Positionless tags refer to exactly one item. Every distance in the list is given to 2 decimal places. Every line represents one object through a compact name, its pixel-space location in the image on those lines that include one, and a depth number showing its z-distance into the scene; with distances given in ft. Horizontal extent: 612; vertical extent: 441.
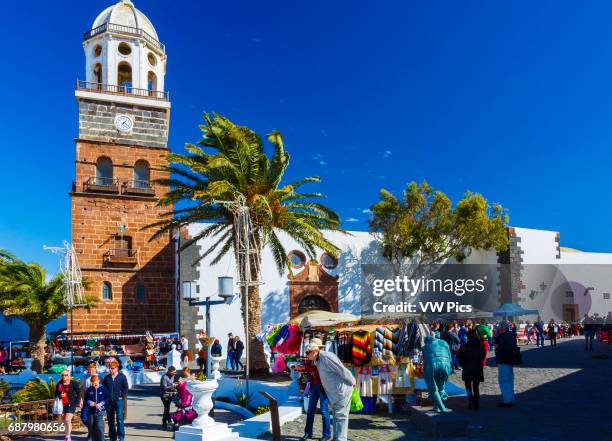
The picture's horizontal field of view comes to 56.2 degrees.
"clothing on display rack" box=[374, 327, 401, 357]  42.14
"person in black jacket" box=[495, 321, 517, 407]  36.68
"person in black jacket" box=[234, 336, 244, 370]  71.00
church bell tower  94.17
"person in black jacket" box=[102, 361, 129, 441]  33.27
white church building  93.15
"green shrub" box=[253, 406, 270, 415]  39.45
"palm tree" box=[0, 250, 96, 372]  76.54
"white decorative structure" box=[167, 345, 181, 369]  72.18
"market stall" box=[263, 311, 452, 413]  38.47
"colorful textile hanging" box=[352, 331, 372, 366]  39.34
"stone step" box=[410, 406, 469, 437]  29.30
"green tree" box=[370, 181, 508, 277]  103.40
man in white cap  26.81
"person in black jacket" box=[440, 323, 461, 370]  61.05
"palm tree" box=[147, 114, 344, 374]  59.06
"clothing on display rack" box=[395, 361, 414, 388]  38.81
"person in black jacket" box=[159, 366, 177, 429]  39.99
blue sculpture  31.04
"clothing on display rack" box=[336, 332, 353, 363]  40.06
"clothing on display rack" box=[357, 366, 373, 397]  38.09
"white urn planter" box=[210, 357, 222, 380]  40.90
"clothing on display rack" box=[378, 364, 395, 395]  38.42
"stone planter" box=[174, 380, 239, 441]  27.99
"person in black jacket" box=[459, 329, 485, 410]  36.45
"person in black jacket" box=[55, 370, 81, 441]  33.86
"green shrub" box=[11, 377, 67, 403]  43.80
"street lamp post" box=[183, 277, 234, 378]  49.08
